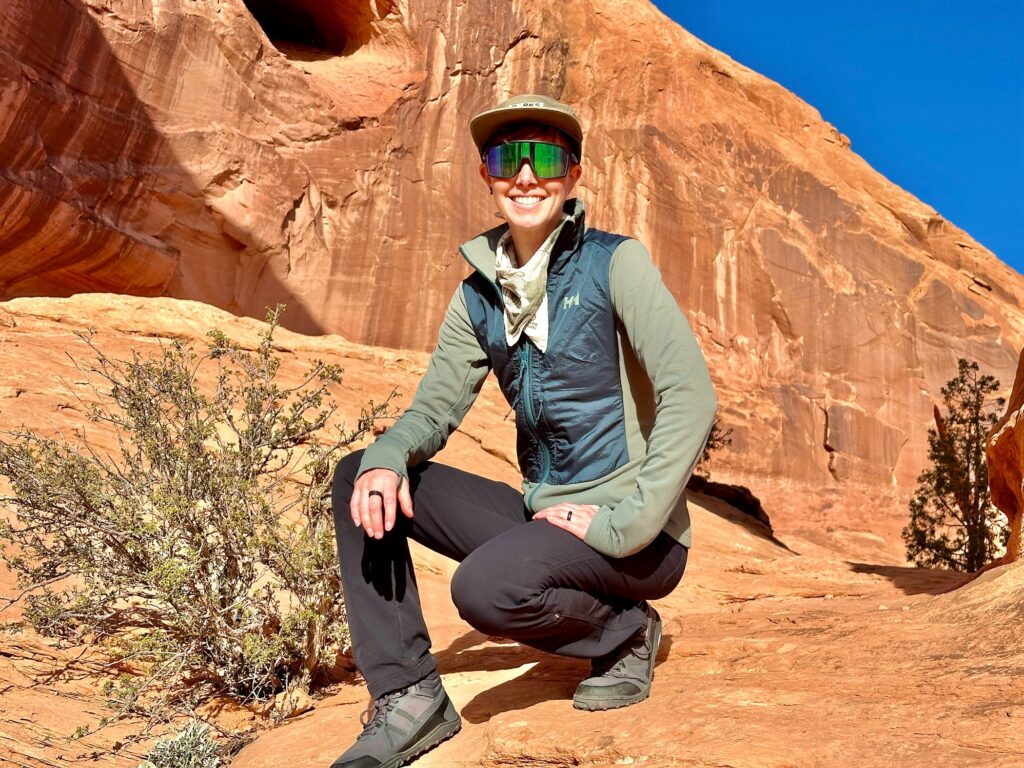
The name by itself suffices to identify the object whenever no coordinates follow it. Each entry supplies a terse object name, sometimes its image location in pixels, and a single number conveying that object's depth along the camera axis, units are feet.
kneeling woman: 7.86
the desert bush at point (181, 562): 11.55
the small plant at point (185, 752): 9.16
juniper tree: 36.35
